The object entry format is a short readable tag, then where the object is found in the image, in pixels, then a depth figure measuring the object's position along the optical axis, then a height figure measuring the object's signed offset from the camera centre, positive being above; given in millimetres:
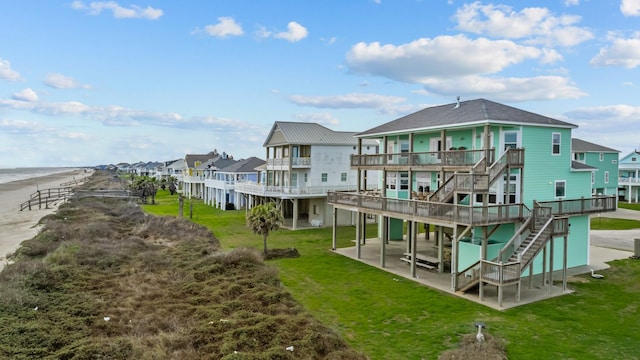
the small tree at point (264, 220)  25016 -2817
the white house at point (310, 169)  38062 +489
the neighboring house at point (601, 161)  54375 +2182
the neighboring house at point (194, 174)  65375 -297
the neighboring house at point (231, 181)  51406 -1034
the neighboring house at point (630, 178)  63769 -77
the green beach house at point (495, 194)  18203 -945
